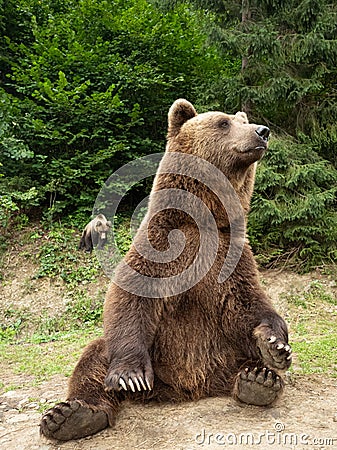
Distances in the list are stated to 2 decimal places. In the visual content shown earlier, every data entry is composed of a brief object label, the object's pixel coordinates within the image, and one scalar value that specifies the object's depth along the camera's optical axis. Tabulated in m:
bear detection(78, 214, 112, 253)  10.90
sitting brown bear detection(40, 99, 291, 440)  2.94
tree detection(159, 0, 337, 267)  9.04
